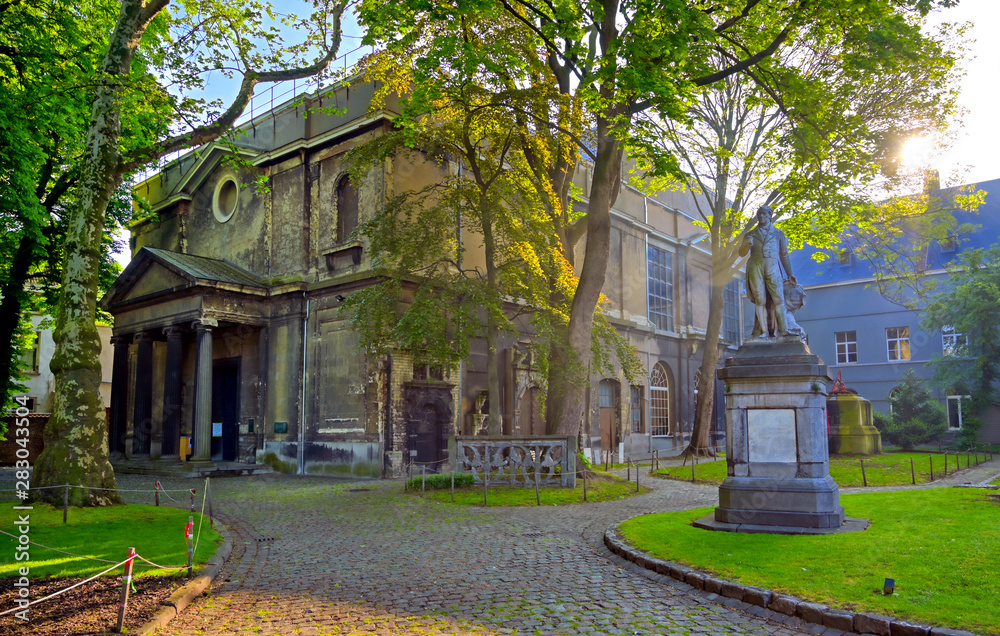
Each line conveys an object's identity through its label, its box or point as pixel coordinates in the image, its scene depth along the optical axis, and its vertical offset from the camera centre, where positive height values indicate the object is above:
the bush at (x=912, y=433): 29.44 -1.49
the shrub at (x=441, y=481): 16.05 -1.83
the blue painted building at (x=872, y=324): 39.78 +4.33
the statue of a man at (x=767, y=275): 10.22 +1.80
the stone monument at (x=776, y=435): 9.31 -0.50
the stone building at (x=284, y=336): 21.33 +2.26
